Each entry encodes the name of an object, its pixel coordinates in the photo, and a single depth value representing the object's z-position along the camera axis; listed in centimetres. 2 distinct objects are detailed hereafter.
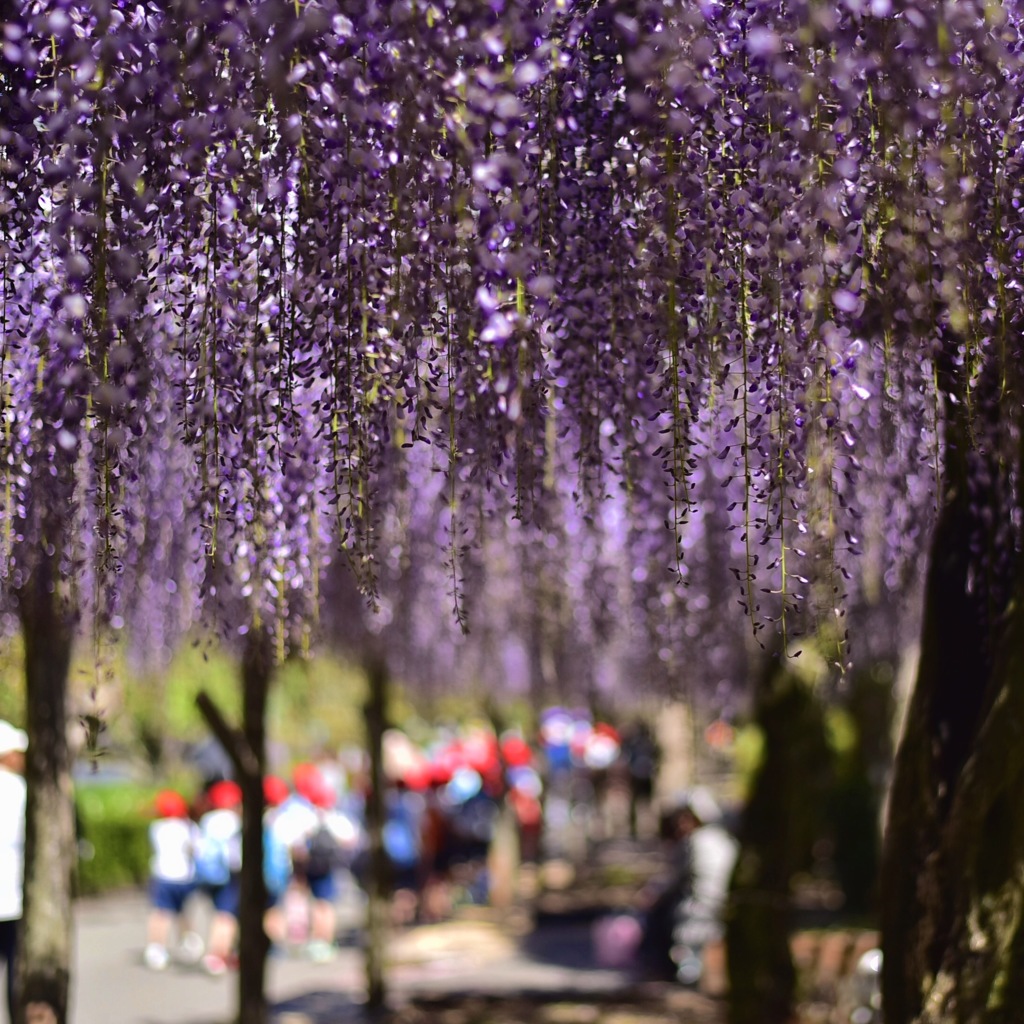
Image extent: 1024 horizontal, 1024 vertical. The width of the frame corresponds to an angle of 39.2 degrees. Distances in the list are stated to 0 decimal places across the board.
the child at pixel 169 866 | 1207
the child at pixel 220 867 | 1176
